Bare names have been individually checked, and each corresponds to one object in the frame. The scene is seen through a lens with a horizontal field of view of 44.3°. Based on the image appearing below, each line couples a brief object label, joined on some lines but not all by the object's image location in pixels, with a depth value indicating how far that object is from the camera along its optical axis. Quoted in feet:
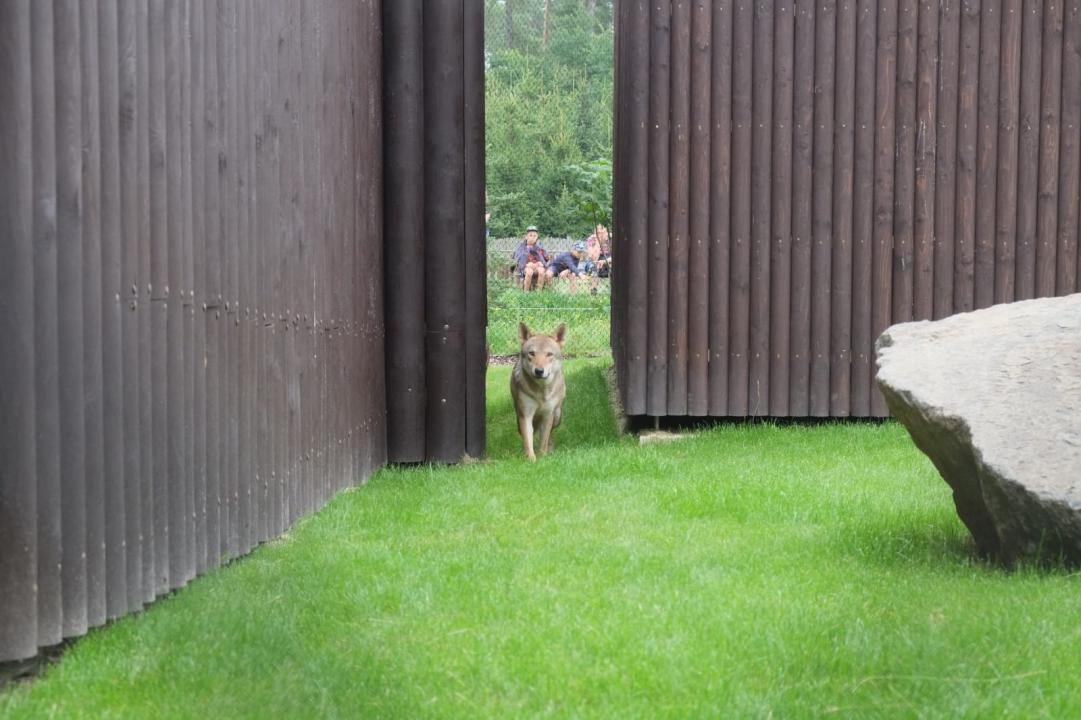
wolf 32.42
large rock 15.84
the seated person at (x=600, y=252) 69.46
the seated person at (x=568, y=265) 72.33
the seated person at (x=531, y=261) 69.87
